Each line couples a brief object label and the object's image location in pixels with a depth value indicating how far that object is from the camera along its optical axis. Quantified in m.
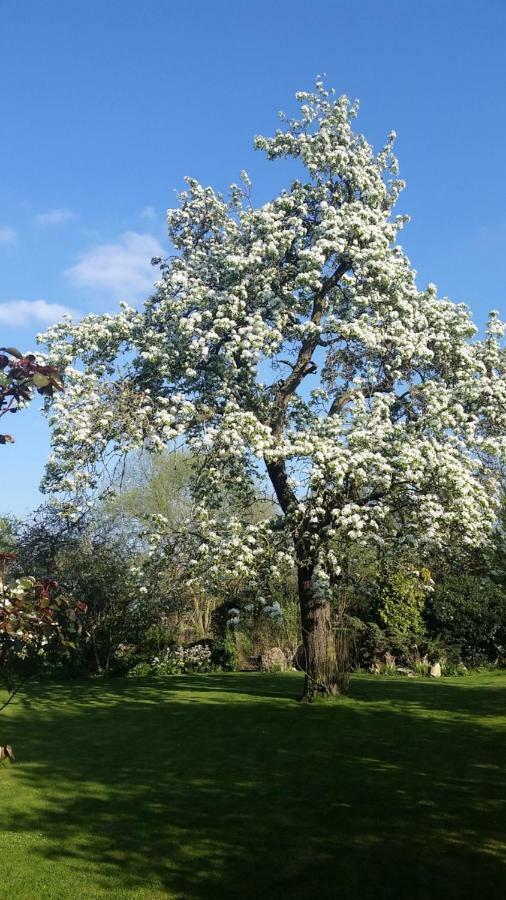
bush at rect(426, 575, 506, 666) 21.64
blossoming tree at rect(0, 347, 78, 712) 4.58
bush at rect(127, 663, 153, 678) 23.11
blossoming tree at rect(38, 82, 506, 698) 14.23
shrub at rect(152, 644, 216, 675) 23.52
